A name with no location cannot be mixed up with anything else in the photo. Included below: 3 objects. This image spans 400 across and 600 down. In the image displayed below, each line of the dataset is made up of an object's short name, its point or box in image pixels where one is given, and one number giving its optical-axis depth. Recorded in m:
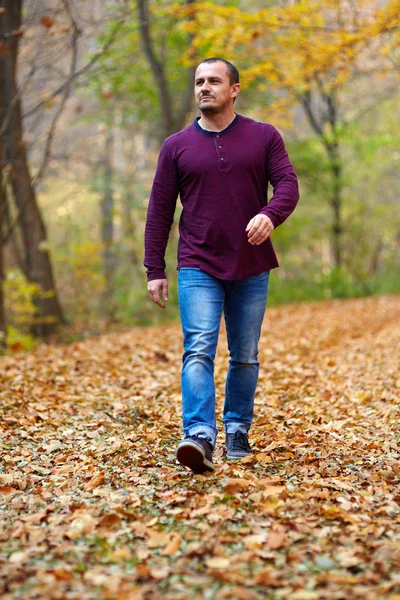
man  4.05
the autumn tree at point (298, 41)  11.25
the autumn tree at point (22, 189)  11.09
